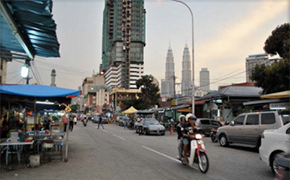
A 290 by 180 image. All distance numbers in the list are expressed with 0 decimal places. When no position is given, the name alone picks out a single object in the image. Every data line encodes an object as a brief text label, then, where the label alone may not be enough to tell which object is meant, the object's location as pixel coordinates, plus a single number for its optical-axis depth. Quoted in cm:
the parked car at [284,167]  324
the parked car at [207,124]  2136
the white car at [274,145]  723
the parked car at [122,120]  4356
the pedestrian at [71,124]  2870
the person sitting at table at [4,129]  1317
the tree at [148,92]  5262
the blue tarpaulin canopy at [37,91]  879
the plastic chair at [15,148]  1098
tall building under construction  16062
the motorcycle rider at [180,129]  851
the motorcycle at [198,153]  763
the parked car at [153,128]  2309
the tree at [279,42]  2328
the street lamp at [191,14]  2526
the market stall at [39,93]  888
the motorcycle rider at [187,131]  823
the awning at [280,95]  1334
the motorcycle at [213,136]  1728
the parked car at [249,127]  1183
